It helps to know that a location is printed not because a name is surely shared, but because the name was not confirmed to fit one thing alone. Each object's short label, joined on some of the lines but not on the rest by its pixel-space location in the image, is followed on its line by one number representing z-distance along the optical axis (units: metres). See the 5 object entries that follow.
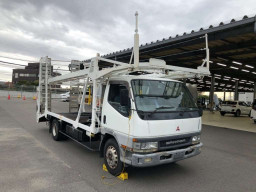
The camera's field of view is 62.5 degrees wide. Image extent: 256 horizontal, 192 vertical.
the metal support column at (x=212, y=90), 26.52
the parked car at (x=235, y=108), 21.38
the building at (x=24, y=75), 82.38
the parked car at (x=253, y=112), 15.40
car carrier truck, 4.02
